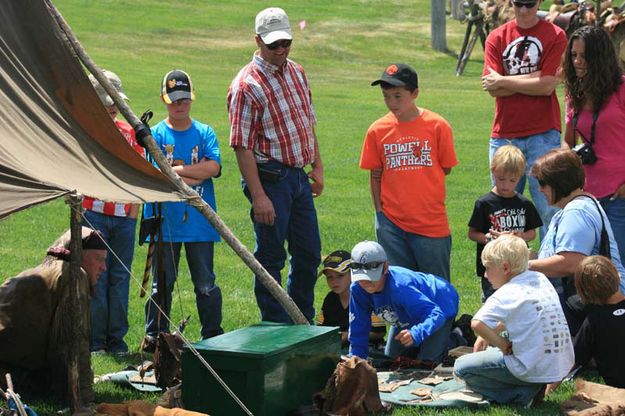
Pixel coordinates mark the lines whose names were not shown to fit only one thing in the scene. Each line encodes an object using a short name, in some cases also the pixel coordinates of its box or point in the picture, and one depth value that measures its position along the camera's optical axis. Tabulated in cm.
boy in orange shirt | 1461
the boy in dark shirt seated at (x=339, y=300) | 1455
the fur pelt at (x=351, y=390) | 1128
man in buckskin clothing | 1230
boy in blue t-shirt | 1460
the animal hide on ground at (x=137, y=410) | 1038
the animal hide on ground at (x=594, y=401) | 1085
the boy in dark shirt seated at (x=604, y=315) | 1189
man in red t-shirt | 1530
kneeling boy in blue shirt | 1307
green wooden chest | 1069
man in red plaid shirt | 1424
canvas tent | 1115
